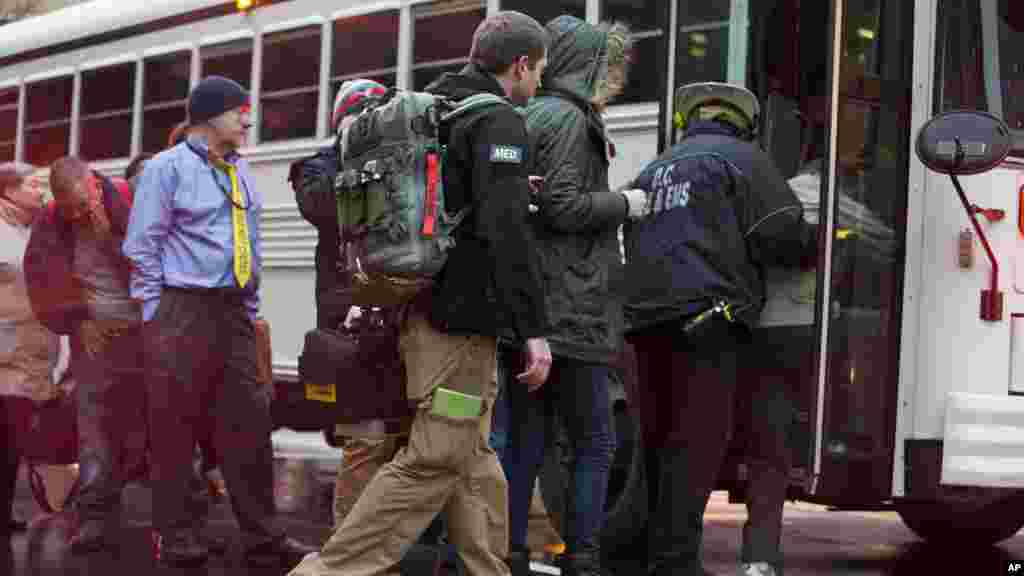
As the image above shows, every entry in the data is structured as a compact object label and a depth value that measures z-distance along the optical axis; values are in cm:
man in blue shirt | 1401
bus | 1285
